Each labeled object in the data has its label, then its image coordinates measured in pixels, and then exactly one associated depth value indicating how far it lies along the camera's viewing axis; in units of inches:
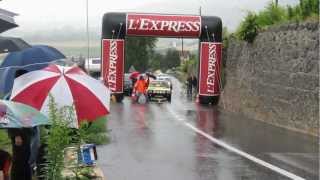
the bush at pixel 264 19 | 922.8
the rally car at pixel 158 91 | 1473.9
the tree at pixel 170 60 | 5920.3
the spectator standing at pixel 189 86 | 1756.9
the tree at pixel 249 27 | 1024.2
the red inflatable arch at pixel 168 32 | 1296.8
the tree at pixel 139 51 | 3959.2
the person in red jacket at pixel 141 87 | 1372.4
